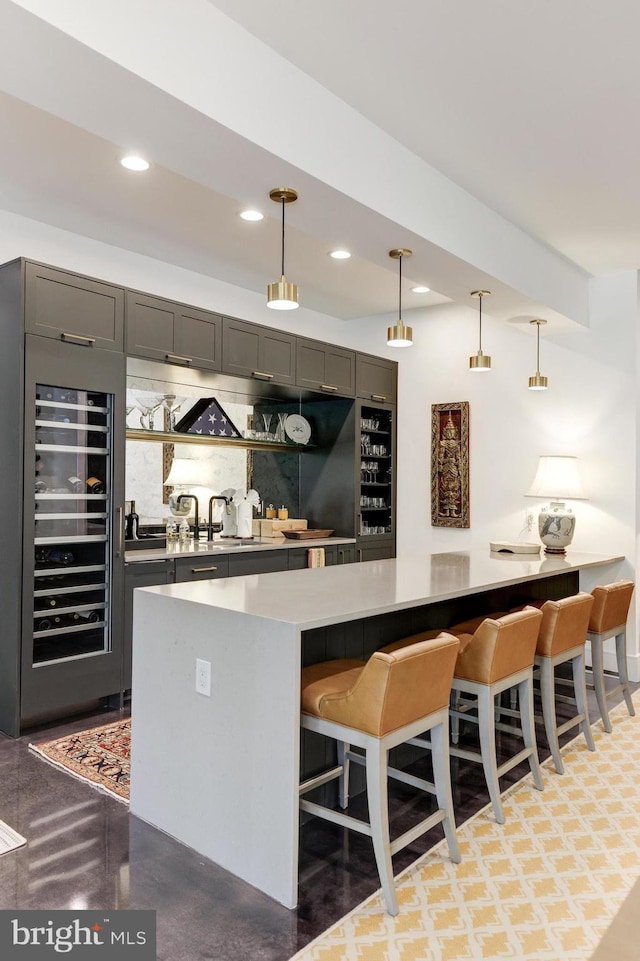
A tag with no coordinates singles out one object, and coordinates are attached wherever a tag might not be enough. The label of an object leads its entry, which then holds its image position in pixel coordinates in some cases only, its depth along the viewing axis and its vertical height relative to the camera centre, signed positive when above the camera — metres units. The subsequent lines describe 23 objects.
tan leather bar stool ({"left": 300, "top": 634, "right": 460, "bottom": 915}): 2.18 -0.78
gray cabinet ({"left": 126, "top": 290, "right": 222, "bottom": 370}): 4.17 +0.95
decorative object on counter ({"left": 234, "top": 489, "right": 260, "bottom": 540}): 5.46 -0.29
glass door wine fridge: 3.63 -0.26
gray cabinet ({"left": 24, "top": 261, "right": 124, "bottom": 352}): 3.64 +0.95
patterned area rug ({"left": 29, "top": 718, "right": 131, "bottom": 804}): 3.05 -1.34
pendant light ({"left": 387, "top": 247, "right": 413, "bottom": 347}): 3.50 +0.77
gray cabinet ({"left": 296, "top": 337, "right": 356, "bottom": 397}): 5.46 +0.94
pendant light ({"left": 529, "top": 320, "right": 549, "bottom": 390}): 4.96 +0.74
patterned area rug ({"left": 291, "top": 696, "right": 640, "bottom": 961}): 2.00 -1.35
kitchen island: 2.21 -0.76
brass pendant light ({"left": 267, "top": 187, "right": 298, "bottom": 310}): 2.79 +0.79
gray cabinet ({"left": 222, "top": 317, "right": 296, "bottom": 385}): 4.83 +0.95
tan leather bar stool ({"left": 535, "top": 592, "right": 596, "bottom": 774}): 3.27 -0.77
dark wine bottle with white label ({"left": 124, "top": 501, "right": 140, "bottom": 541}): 4.49 -0.31
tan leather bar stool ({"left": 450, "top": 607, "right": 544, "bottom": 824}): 2.78 -0.76
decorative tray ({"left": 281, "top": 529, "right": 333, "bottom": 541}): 5.65 -0.44
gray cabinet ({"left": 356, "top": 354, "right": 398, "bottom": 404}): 5.99 +0.93
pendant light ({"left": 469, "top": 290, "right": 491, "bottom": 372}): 4.22 +0.75
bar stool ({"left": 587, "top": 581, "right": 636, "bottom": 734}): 3.82 -0.80
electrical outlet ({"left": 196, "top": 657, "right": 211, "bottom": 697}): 2.47 -0.71
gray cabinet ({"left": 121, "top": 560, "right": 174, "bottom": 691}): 4.09 -0.62
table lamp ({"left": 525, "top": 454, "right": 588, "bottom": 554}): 4.80 -0.06
